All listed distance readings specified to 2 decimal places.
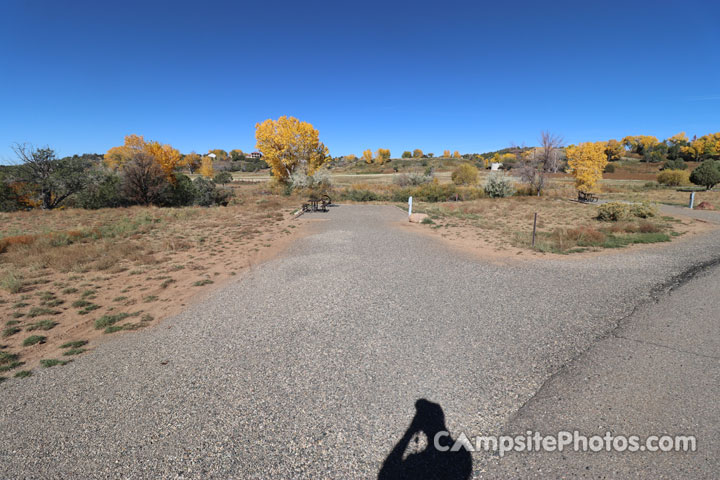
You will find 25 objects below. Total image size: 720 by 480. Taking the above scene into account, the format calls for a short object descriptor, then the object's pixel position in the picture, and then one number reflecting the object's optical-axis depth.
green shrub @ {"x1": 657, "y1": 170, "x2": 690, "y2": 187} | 41.19
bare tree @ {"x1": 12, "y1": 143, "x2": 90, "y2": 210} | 23.08
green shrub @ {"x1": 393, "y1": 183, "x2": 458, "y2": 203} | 29.19
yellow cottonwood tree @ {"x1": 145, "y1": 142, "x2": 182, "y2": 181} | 34.31
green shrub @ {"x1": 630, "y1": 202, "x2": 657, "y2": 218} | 16.31
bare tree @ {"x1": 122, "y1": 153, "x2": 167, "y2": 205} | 24.86
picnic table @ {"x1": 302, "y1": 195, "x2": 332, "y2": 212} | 21.84
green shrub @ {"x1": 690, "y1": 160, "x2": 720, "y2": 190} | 32.75
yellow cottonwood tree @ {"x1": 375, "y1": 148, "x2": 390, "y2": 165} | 122.87
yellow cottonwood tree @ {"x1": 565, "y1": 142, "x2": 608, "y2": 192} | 29.48
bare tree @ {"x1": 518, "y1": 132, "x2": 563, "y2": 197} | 29.92
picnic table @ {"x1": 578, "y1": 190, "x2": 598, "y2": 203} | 26.88
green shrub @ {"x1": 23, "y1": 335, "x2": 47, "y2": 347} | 4.84
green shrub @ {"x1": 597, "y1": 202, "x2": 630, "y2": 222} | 15.84
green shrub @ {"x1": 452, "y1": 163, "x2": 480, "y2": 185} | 46.38
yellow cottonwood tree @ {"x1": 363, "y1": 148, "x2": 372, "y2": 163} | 130.56
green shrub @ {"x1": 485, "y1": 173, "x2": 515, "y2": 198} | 30.55
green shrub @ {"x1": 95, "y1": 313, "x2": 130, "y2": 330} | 5.46
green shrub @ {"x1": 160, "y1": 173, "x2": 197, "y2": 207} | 26.08
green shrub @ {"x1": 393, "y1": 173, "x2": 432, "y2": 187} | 37.50
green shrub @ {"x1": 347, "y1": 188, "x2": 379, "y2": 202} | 29.38
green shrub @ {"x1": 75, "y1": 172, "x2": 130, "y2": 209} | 23.33
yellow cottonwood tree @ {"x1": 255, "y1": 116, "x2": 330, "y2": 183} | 32.00
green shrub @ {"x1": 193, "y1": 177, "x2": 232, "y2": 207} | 26.64
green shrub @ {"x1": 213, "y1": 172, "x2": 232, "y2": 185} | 54.12
